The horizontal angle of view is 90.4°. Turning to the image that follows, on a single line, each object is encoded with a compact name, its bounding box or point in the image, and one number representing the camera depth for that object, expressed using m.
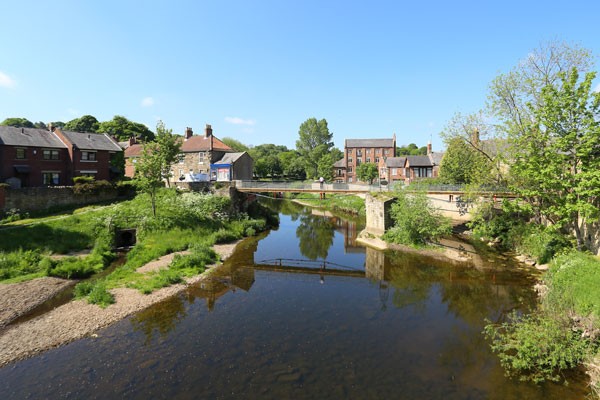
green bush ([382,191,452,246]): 30.33
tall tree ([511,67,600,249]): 18.55
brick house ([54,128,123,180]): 41.50
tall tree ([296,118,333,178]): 99.85
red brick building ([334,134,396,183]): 87.12
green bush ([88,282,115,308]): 17.42
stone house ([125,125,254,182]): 53.28
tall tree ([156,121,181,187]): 38.31
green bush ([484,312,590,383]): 11.85
